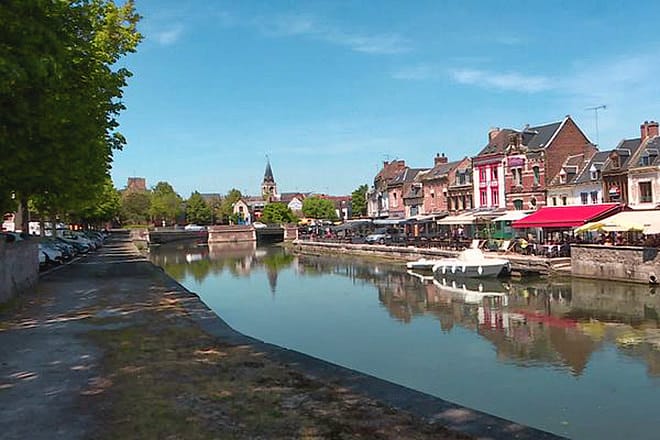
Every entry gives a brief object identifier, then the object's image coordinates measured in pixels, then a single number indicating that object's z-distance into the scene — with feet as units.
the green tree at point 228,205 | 410.45
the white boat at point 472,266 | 102.22
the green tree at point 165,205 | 354.88
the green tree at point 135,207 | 346.13
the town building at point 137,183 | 514.27
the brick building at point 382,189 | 230.48
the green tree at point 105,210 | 198.08
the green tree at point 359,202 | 338.13
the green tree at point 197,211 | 392.06
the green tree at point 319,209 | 374.41
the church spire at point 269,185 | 536.83
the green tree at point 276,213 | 343.46
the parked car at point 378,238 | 172.24
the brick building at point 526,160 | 143.33
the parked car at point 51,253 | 101.55
